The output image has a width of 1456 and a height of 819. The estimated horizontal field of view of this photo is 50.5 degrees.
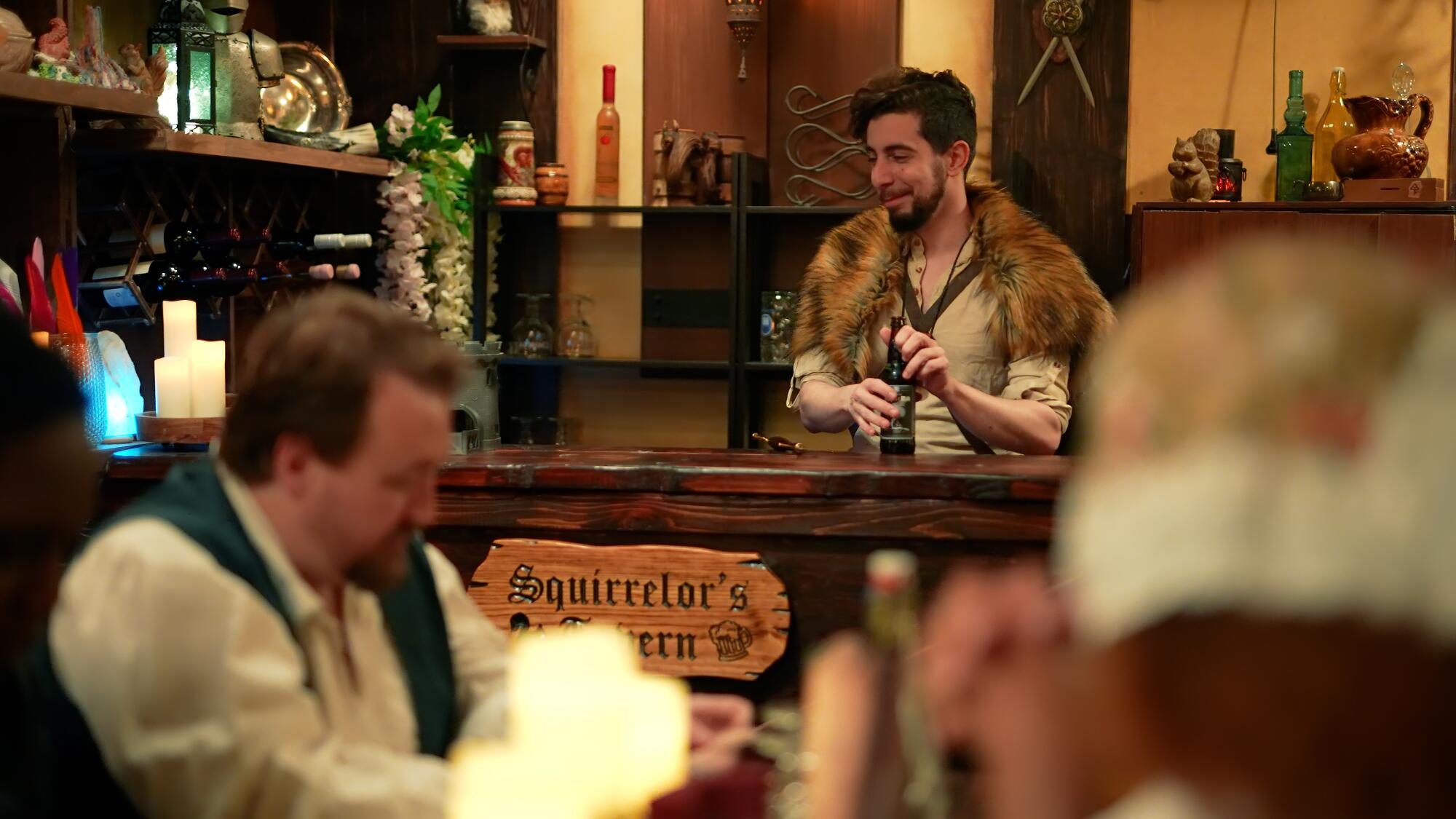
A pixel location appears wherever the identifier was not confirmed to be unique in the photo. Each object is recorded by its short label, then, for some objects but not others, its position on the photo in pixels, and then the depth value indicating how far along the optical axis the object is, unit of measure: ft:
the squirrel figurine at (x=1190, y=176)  15.98
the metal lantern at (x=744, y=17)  17.65
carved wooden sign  9.89
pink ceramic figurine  11.36
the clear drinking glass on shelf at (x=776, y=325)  17.46
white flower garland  17.24
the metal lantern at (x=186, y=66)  13.41
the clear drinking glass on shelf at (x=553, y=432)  18.70
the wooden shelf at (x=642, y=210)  17.49
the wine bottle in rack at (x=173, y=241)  13.55
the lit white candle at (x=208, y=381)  11.18
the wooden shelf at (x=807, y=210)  17.15
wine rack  13.20
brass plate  15.78
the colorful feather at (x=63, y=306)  11.26
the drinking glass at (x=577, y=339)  18.29
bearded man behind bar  12.69
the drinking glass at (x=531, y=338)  18.15
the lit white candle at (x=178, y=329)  11.39
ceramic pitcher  15.43
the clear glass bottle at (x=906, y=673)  3.39
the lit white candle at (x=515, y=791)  5.01
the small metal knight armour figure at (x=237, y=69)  13.93
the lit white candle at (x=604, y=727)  5.22
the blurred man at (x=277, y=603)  4.90
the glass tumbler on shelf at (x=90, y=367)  11.02
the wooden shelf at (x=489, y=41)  17.92
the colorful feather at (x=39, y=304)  11.05
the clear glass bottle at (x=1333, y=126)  16.17
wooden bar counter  9.82
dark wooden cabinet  15.23
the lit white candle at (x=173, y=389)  11.06
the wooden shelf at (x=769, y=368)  17.40
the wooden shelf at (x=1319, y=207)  15.20
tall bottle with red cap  18.17
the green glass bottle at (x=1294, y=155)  16.02
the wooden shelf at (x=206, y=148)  12.11
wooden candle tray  10.94
